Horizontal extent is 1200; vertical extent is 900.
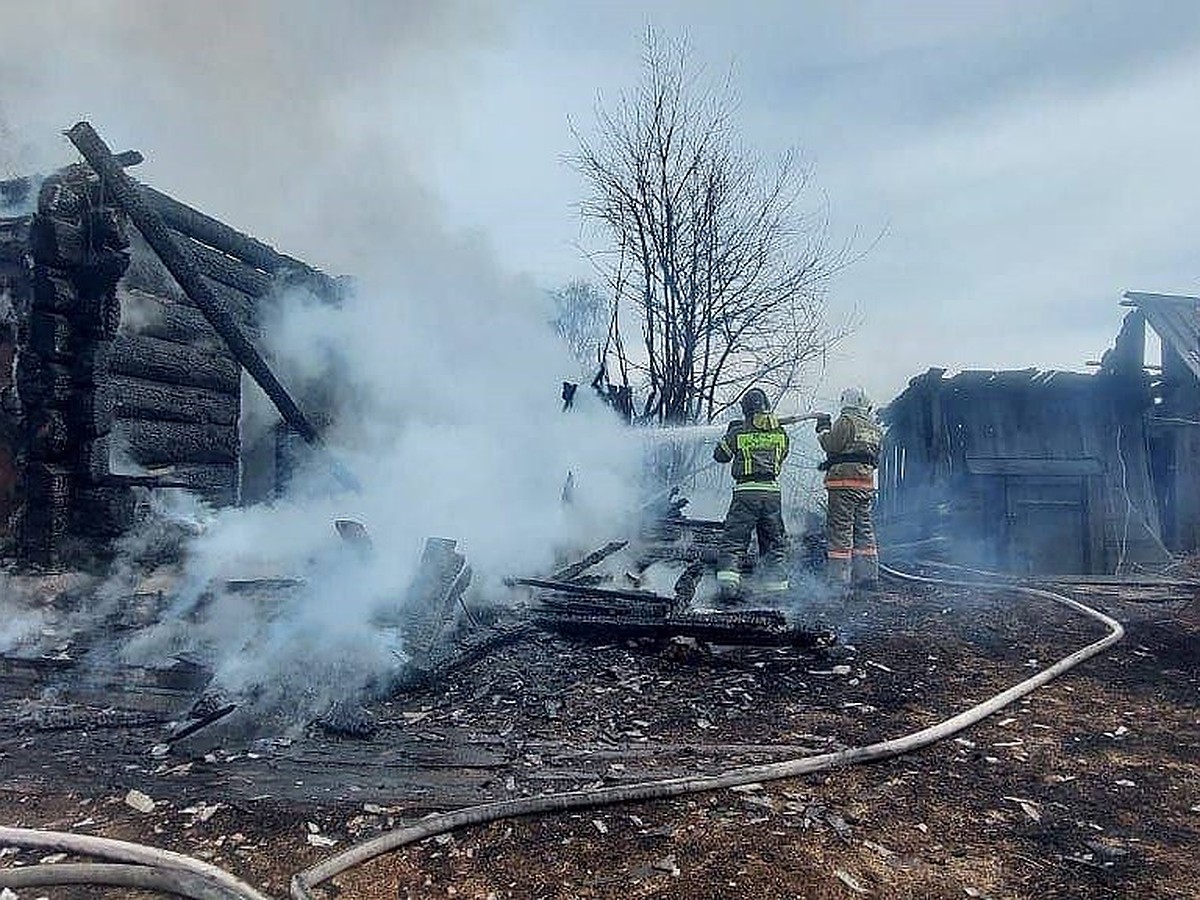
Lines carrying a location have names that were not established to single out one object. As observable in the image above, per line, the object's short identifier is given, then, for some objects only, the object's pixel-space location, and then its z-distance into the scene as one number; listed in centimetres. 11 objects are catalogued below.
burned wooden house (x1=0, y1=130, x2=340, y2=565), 684
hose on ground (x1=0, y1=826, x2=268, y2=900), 305
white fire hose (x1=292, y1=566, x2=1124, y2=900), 329
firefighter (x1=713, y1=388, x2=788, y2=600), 888
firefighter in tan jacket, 945
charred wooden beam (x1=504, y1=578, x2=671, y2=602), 746
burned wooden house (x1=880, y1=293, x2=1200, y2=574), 1295
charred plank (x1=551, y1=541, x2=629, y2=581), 853
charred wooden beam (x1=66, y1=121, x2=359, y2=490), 693
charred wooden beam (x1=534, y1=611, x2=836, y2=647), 648
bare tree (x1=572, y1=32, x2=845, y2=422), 1684
